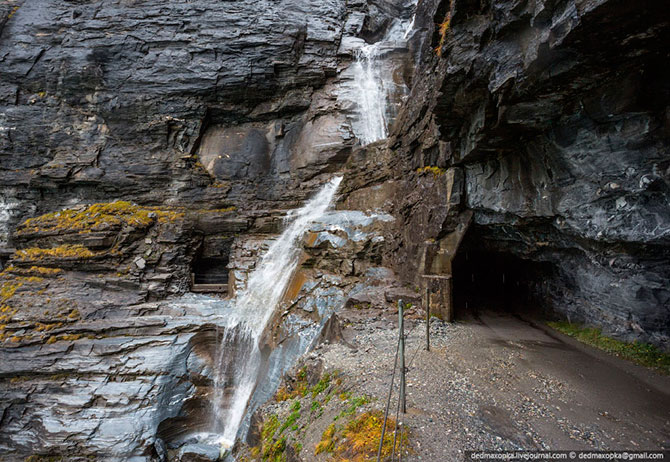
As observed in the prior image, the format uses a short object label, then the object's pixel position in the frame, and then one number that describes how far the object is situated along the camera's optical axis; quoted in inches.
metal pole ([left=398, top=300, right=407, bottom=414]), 184.6
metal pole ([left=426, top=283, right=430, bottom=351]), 292.4
